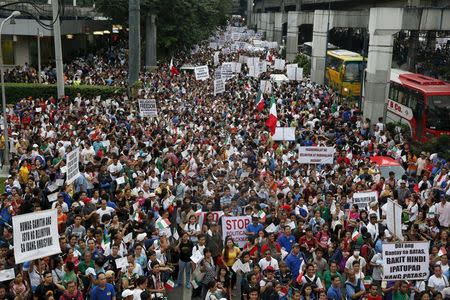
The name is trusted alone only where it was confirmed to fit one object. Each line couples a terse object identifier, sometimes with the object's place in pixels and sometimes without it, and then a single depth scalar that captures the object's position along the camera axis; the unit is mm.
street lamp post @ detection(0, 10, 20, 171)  19556
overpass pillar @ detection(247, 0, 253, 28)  135138
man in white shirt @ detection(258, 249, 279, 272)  10469
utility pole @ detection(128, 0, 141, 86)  32938
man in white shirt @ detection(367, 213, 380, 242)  11930
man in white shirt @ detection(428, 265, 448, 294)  10109
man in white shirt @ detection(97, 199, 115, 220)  12304
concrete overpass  27078
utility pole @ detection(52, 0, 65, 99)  28141
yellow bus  37031
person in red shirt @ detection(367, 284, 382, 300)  9563
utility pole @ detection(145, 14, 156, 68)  44416
